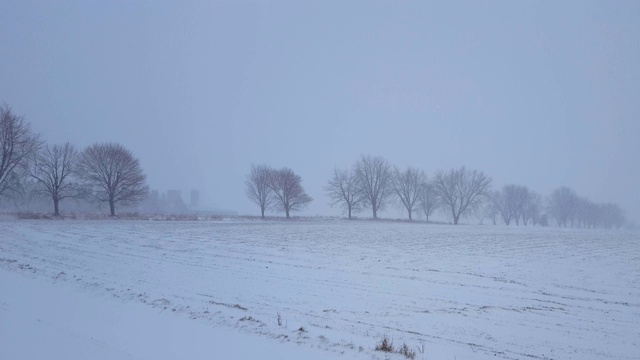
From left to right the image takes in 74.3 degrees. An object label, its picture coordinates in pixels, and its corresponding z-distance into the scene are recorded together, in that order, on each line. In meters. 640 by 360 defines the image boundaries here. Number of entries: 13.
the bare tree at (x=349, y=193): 92.06
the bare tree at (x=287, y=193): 86.56
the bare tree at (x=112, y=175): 63.75
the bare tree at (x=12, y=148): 52.09
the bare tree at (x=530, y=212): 114.94
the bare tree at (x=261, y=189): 88.12
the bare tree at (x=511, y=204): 114.62
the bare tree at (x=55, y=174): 59.31
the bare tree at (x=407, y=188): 98.31
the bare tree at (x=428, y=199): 99.06
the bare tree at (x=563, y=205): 118.88
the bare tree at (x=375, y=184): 93.19
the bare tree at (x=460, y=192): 97.00
